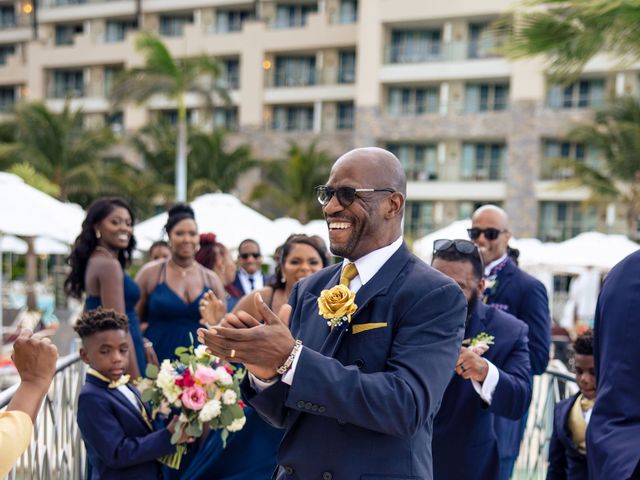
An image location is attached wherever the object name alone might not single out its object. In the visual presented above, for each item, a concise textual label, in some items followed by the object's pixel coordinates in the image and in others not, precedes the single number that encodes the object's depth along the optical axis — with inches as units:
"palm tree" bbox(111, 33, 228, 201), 1013.8
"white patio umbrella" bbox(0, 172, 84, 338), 353.7
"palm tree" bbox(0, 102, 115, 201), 1211.9
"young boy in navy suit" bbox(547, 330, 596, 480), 165.2
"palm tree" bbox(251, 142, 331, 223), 1333.7
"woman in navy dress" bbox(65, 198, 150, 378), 219.8
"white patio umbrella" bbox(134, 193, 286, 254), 482.9
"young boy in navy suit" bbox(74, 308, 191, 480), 166.2
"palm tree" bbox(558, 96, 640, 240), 1066.7
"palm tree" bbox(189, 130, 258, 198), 1335.9
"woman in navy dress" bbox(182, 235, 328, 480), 196.7
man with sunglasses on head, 144.9
